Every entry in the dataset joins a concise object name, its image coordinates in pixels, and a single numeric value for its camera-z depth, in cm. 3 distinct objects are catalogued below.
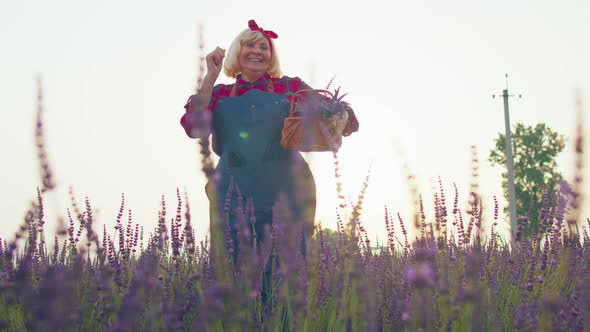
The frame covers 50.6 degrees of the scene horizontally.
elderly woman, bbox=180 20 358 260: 386
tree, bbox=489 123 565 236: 3025
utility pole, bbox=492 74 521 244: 2548
